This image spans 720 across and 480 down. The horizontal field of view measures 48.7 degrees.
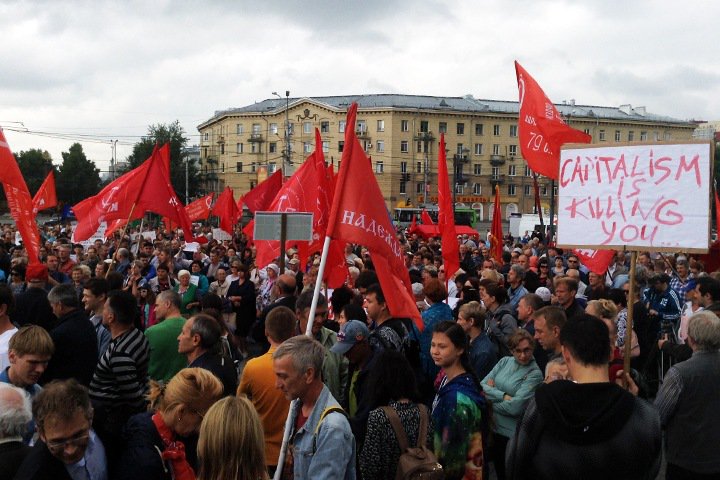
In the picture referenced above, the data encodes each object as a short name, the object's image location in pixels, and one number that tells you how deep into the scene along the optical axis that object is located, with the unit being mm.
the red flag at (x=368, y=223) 5289
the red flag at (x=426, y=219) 27969
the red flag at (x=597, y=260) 9820
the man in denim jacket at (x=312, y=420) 3693
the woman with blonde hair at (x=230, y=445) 3139
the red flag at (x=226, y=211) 24891
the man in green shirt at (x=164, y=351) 5941
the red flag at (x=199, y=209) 24219
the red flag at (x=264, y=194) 19125
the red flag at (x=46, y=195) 18453
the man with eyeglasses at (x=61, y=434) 3291
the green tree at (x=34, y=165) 77000
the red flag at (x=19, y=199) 8234
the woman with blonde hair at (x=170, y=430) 3590
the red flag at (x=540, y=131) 10789
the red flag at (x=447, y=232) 10852
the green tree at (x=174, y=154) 82188
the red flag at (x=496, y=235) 16547
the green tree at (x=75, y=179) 76062
